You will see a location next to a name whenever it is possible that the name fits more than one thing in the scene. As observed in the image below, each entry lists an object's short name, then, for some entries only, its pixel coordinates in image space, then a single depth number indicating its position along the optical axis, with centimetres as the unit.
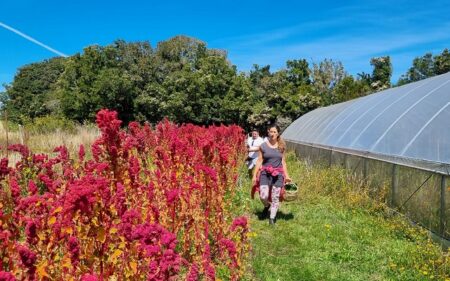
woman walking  673
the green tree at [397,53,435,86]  5175
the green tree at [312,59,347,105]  4547
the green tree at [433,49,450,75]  4322
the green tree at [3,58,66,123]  5399
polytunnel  569
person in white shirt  1049
